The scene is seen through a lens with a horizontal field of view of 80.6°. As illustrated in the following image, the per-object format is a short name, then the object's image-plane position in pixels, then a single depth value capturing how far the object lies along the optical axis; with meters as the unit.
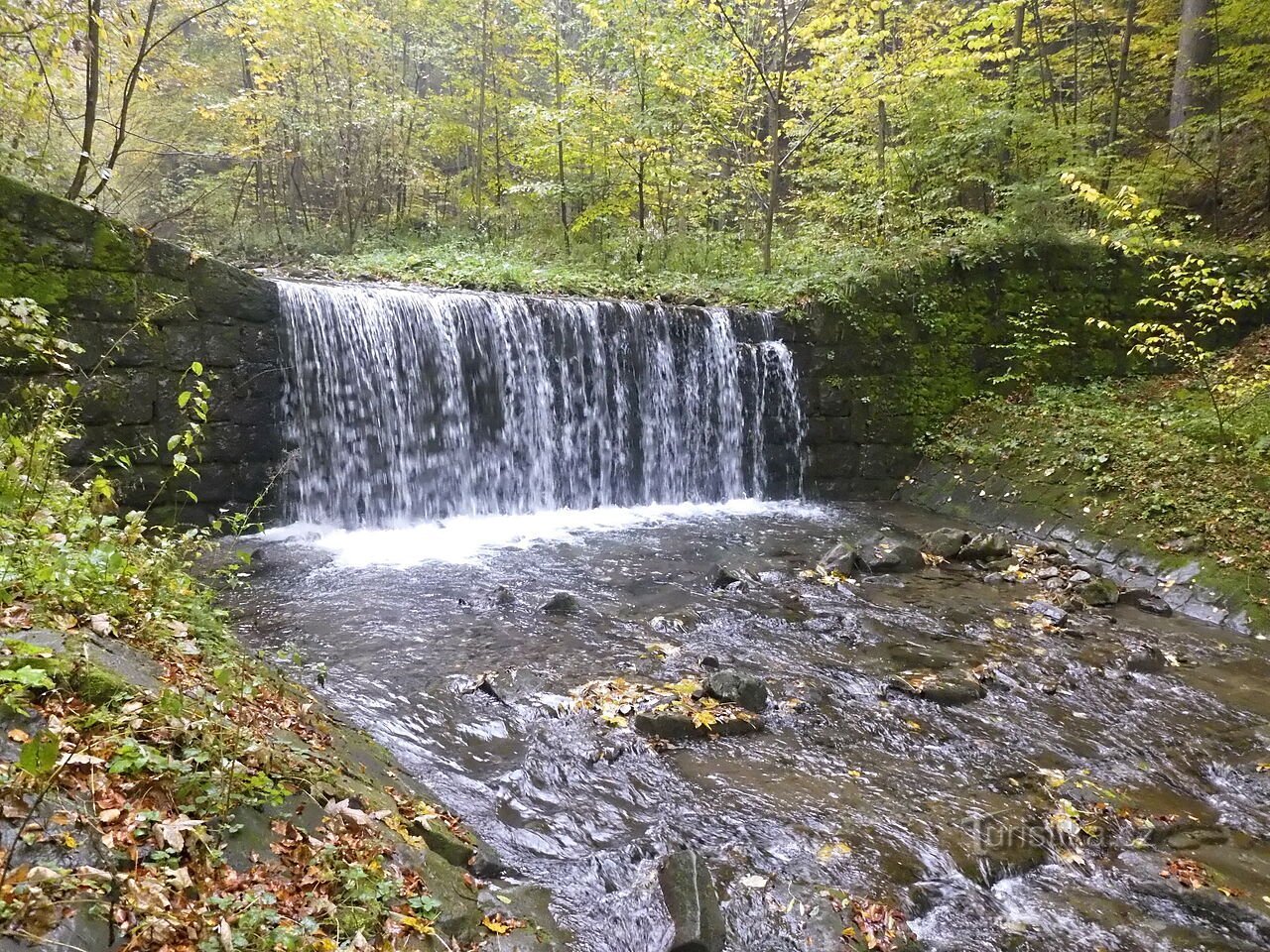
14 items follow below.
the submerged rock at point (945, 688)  4.99
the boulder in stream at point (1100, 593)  6.95
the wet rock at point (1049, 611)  6.44
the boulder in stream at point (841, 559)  7.64
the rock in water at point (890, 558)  7.71
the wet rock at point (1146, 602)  6.80
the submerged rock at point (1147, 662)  5.58
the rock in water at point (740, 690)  4.77
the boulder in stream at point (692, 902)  2.79
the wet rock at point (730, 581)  7.10
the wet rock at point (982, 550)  8.15
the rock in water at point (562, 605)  6.32
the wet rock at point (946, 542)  8.20
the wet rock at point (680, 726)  4.44
